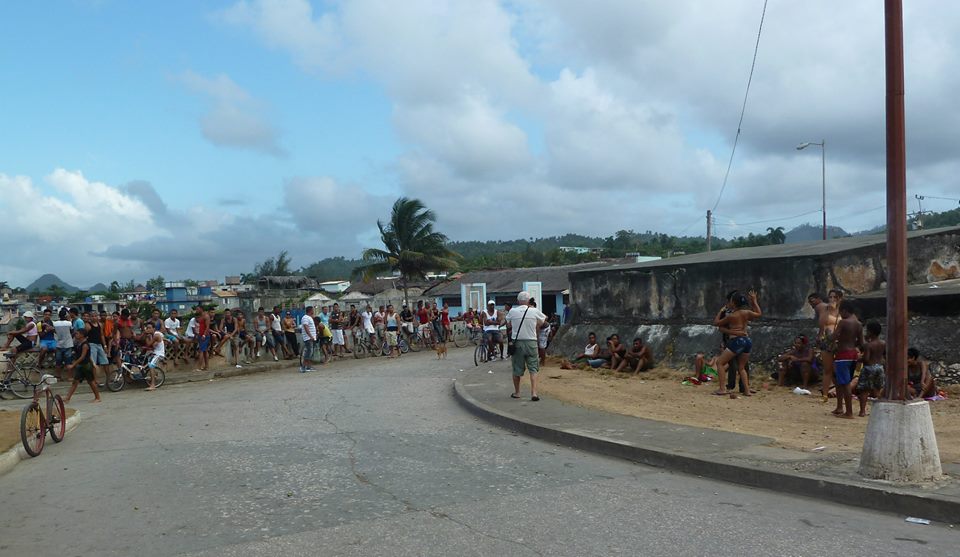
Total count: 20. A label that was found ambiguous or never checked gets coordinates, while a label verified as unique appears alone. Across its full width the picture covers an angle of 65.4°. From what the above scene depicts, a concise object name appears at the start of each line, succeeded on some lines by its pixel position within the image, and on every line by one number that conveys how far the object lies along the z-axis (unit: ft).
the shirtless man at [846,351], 31.37
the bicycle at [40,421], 29.55
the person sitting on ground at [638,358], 51.45
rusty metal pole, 21.22
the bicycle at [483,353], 66.69
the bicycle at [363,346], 79.36
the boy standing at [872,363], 30.50
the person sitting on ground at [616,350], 53.83
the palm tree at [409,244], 133.18
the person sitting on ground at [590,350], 56.49
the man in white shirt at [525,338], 39.22
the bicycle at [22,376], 53.57
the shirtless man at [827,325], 37.47
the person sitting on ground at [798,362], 41.19
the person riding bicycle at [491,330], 66.18
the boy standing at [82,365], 43.47
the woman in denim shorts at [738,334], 38.37
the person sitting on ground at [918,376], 34.09
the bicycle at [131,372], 55.88
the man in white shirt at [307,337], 66.18
